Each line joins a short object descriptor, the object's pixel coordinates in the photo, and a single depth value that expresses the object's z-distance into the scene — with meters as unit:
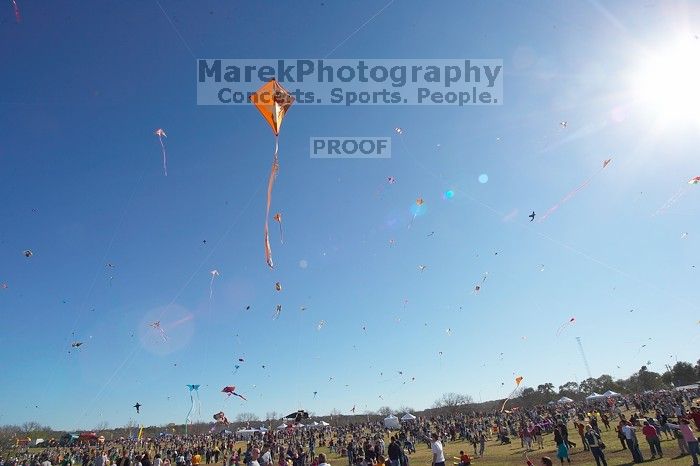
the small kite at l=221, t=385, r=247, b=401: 27.56
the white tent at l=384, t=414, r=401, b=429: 45.56
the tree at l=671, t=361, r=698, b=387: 70.31
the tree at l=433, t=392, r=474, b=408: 105.99
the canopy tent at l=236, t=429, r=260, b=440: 46.62
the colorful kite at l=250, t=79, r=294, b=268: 8.88
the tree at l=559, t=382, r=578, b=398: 92.36
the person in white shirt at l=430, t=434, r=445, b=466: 10.95
